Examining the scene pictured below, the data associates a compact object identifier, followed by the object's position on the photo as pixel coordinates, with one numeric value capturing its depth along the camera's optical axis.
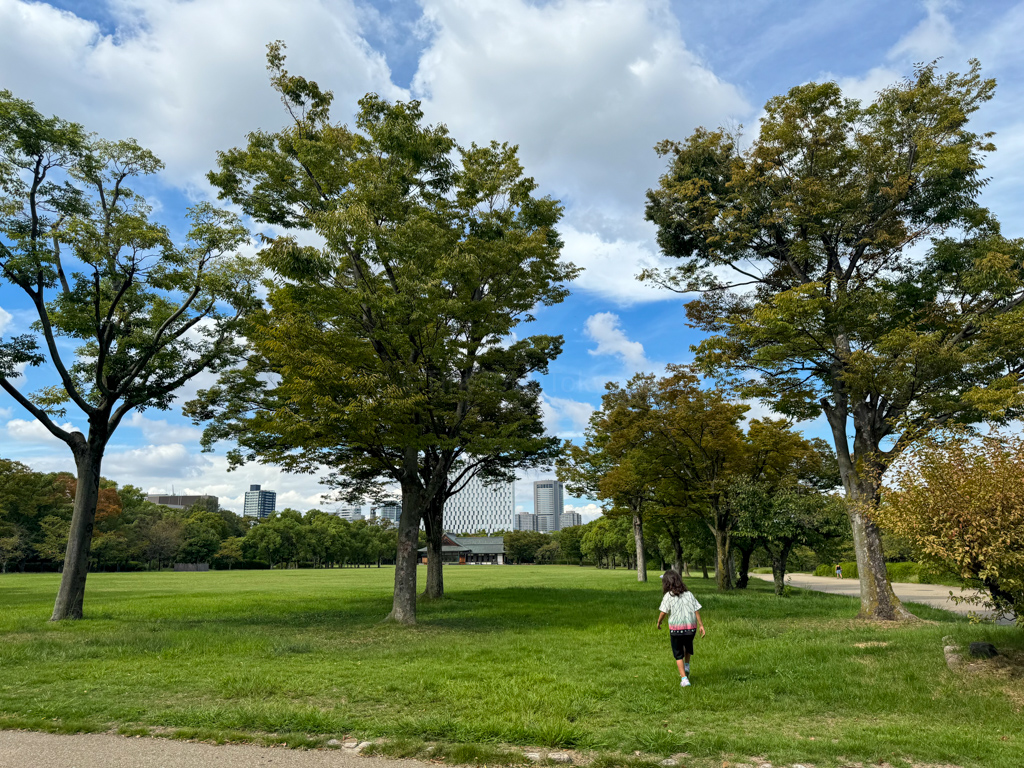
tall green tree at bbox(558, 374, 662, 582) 28.55
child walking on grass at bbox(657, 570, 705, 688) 8.30
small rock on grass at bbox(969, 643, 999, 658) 8.50
